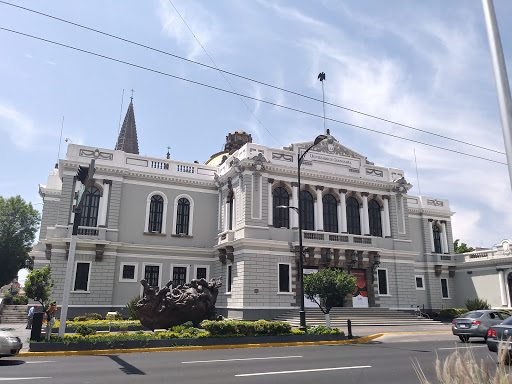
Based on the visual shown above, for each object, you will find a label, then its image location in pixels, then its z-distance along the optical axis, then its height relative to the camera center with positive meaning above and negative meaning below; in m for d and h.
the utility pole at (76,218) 16.02 +3.09
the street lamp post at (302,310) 20.66 -0.74
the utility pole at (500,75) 5.62 +3.16
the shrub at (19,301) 45.09 -0.87
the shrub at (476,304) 35.92 -0.64
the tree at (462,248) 64.62 +7.57
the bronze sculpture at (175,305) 20.53 -0.55
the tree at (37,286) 22.91 +0.39
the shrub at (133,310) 26.22 -1.01
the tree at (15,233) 51.91 +7.72
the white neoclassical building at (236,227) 30.22 +5.42
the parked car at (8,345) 12.87 -1.61
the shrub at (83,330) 17.14 -1.51
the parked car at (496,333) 12.28 -1.08
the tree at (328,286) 23.05 +0.54
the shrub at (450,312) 36.67 -1.40
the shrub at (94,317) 28.39 -1.58
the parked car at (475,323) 19.45 -1.22
